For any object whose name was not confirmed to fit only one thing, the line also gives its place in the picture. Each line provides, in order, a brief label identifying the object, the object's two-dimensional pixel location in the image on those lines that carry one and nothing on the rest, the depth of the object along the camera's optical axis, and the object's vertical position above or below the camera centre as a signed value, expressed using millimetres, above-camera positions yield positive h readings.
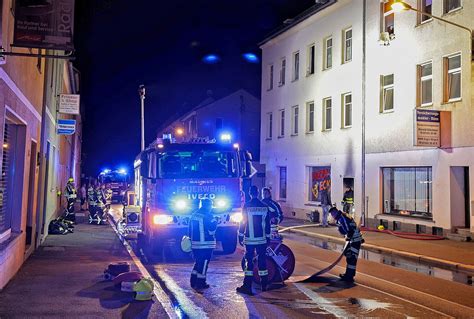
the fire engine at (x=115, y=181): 39156 +1146
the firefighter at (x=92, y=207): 21430 -487
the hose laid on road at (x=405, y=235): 17172 -1152
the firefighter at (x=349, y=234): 9891 -658
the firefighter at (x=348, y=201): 21902 -25
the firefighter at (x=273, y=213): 10109 -282
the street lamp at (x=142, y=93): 24334 +5014
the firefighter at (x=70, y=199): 20031 -167
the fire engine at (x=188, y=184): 11984 +317
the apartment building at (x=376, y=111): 17406 +3810
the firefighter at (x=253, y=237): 8703 -656
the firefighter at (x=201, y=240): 8852 -732
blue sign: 18500 +2459
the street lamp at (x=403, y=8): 15023 +5704
